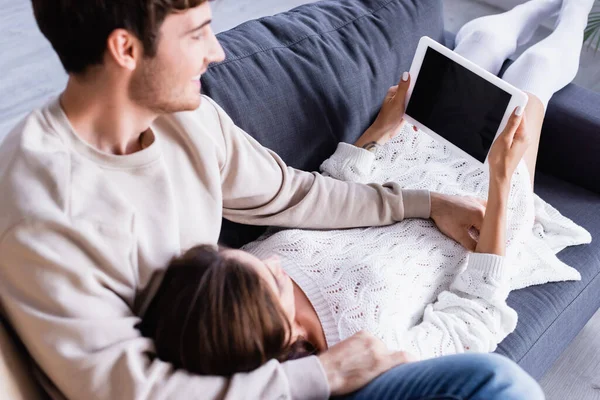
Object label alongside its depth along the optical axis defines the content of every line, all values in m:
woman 0.98
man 0.89
